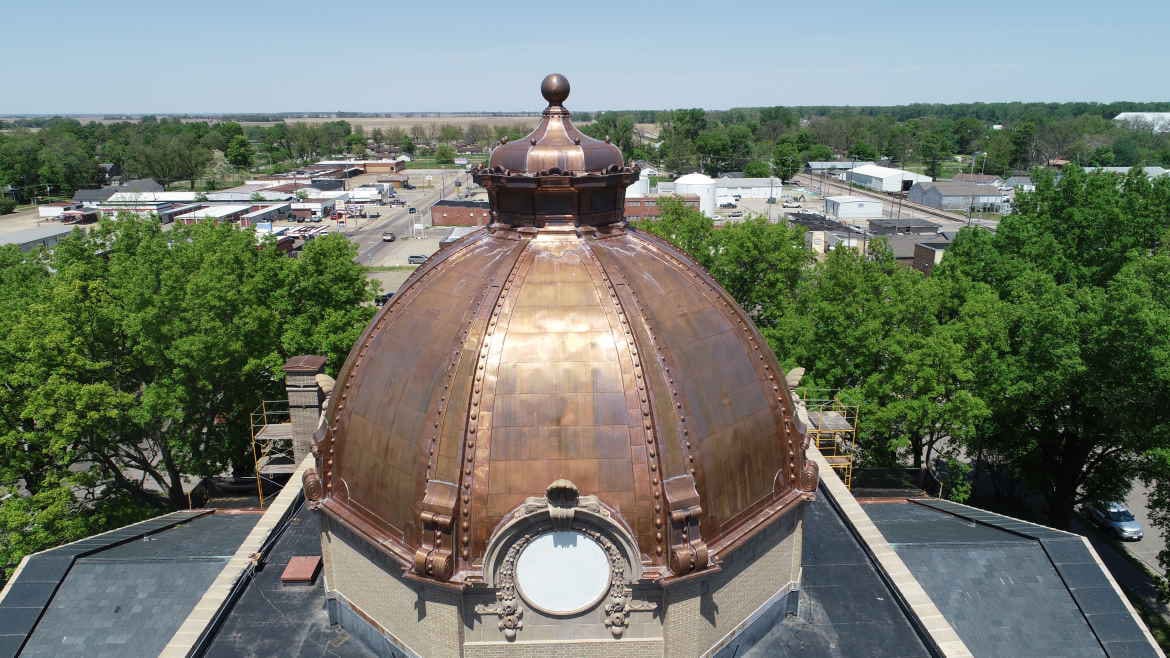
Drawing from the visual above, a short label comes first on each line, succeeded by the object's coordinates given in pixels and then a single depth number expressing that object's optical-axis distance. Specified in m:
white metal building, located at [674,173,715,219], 137.88
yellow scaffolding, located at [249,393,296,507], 31.81
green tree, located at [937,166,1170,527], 32.69
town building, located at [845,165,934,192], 168.38
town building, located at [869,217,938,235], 106.62
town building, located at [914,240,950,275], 81.32
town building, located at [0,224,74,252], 93.54
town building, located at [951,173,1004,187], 162.62
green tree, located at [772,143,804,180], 193.38
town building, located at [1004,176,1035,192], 144.20
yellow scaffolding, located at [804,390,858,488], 31.08
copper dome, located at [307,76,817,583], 15.99
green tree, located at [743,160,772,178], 186.12
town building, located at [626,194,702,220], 121.19
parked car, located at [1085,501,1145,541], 40.75
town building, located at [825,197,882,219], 134.00
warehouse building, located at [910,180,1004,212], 142.88
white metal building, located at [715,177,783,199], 161.76
